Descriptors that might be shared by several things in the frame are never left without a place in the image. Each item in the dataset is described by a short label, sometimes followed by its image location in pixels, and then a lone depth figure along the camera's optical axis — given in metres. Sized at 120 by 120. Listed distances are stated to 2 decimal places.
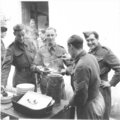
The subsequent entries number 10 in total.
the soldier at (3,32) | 3.90
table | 1.97
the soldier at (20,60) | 3.25
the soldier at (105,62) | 2.76
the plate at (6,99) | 2.30
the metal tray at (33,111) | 1.91
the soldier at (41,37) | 5.84
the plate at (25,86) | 2.34
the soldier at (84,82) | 2.00
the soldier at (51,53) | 3.21
